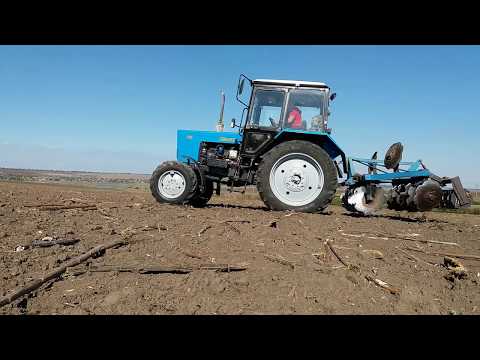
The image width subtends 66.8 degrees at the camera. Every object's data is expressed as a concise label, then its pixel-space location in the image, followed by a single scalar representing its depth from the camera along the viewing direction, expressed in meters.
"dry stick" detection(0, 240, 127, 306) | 2.21
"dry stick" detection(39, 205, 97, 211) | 5.90
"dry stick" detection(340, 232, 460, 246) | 4.75
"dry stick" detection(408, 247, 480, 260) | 3.97
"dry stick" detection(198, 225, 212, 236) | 4.37
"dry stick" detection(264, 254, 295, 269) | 3.20
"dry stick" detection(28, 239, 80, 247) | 3.48
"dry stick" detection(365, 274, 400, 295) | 2.69
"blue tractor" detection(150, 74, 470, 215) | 6.95
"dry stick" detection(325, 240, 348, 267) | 3.37
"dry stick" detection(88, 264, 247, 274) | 2.82
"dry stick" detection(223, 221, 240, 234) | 4.62
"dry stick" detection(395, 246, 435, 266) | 3.73
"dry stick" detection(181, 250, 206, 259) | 3.32
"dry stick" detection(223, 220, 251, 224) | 5.28
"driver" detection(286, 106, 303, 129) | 7.65
